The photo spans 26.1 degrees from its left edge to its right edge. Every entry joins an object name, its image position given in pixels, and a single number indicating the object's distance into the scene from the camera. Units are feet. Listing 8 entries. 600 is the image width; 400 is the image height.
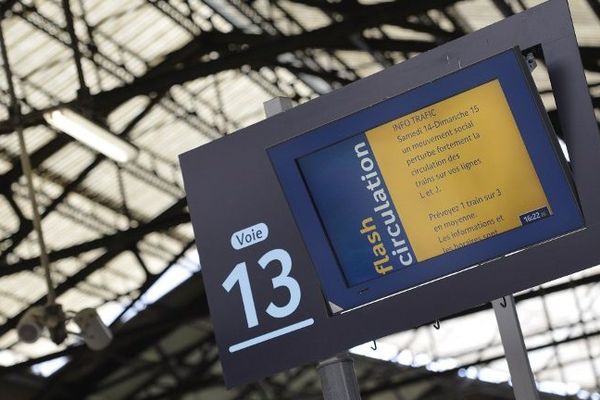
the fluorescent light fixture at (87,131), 46.93
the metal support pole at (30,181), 53.93
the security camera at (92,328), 55.77
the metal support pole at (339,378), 21.42
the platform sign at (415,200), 19.56
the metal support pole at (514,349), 20.11
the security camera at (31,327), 54.54
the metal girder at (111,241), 87.86
